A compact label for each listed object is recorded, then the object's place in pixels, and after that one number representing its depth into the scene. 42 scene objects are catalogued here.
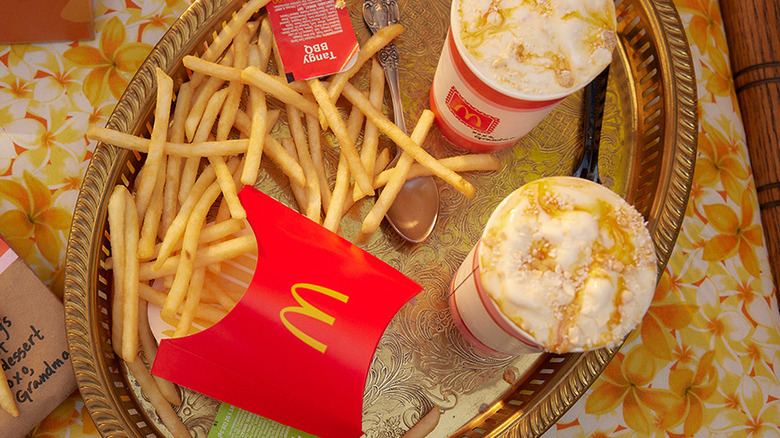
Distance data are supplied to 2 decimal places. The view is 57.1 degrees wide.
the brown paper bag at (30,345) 0.48
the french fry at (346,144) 0.46
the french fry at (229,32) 0.48
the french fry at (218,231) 0.45
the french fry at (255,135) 0.44
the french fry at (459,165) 0.47
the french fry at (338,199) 0.45
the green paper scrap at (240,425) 0.45
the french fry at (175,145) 0.45
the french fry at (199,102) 0.46
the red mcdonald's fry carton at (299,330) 0.43
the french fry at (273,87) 0.45
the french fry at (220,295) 0.46
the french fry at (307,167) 0.46
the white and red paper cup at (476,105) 0.42
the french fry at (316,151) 0.48
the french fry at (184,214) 0.44
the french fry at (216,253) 0.44
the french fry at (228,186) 0.44
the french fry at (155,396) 0.45
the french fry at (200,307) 0.45
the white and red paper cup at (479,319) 0.41
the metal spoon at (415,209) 0.49
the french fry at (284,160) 0.46
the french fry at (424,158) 0.46
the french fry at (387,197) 0.46
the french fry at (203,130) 0.46
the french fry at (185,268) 0.43
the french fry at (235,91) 0.47
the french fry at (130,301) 0.43
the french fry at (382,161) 0.48
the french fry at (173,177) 0.46
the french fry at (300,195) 0.47
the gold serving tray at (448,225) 0.46
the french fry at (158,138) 0.45
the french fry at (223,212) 0.47
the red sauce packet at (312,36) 0.49
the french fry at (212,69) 0.46
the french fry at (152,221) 0.44
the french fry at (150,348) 0.45
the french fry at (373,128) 0.47
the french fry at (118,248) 0.44
